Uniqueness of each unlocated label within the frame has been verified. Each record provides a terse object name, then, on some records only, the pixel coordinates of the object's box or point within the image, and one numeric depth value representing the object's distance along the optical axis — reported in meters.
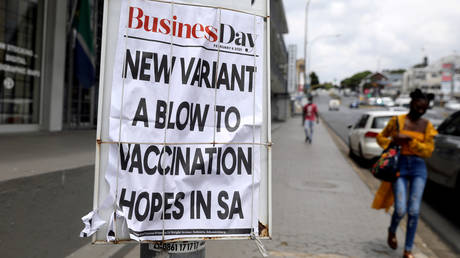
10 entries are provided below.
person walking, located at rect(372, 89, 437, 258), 3.98
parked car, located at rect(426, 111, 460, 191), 6.01
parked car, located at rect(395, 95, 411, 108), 42.16
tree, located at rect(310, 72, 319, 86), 171.02
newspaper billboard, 1.99
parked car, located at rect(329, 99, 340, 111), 69.12
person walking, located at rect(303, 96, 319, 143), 15.96
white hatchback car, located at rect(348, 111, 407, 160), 10.57
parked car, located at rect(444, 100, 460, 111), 42.22
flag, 11.25
